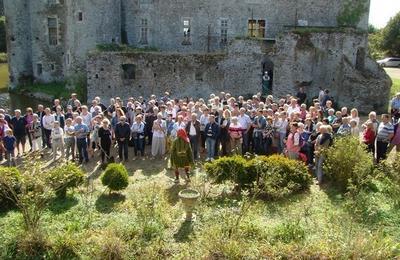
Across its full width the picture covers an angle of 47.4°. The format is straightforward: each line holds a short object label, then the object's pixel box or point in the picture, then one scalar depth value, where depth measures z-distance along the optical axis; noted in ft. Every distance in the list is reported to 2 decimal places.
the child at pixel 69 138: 48.03
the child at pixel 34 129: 52.08
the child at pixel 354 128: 43.42
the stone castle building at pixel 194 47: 83.30
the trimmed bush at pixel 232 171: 39.73
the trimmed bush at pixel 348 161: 39.01
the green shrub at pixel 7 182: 35.35
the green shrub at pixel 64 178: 36.42
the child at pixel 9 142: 46.19
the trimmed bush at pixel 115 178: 39.68
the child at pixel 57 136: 48.47
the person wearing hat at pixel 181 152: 41.37
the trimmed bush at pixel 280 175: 38.65
